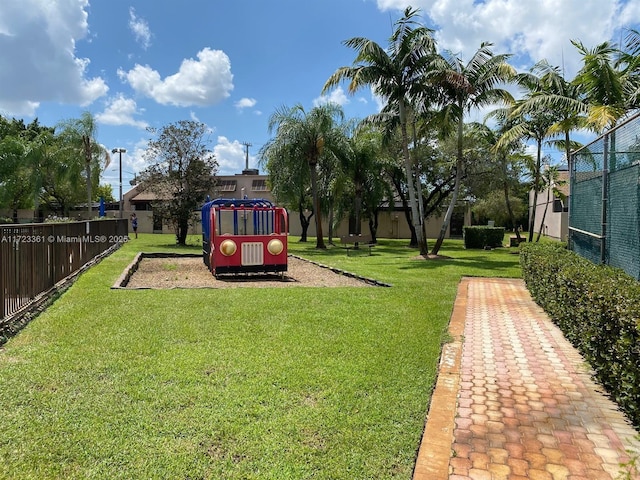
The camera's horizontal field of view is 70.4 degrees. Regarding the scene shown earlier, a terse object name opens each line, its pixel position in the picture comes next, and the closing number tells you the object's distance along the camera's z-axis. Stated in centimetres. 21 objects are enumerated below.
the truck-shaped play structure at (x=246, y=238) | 1139
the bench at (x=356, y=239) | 2086
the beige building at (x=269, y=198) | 4006
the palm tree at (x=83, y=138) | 2886
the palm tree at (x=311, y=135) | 2231
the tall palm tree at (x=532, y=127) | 1731
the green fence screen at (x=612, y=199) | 588
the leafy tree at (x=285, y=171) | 2267
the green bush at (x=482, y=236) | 2572
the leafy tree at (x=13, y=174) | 3384
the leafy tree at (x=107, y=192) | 5191
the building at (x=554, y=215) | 3172
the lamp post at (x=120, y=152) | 4109
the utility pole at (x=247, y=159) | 6147
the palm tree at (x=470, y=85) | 1580
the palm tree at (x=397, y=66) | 1616
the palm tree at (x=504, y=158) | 2306
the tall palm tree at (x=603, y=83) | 1131
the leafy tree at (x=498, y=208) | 3791
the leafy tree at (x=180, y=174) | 2398
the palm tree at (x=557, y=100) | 1411
